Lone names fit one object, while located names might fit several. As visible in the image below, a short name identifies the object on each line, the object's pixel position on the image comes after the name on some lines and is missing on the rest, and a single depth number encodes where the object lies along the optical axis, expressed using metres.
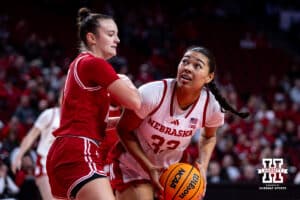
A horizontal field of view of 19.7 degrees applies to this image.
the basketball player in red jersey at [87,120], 4.97
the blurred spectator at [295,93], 18.95
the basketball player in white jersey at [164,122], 5.77
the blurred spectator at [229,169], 13.83
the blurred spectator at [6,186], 9.69
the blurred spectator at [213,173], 13.11
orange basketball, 5.77
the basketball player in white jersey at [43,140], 9.32
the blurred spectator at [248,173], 13.67
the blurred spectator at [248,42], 23.08
